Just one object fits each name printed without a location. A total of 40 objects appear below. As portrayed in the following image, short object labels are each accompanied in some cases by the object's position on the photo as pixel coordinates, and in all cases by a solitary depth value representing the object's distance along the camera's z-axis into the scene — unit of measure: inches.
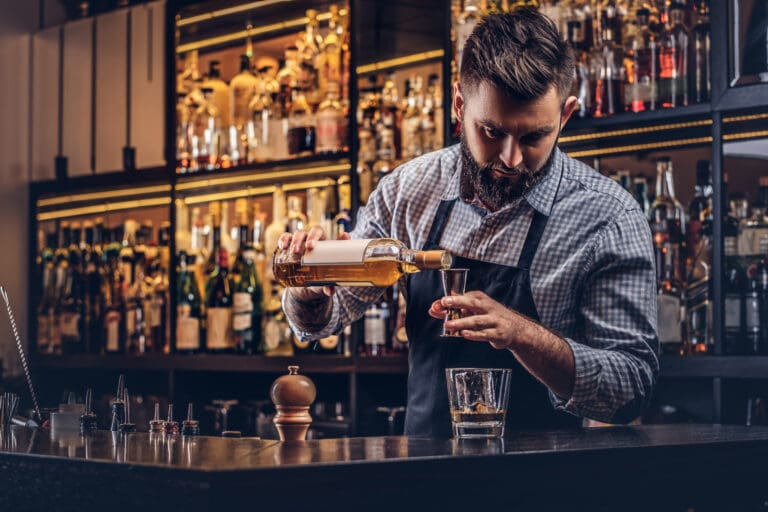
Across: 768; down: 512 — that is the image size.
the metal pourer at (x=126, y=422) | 69.7
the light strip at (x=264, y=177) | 140.3
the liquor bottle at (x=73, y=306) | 172.6
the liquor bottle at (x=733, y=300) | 106.2
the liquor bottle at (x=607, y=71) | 116.4
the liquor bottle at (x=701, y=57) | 110.1
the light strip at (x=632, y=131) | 109.7
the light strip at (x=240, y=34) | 151.0
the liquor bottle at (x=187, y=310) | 151.3
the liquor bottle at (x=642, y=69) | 113.3
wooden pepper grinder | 64.1
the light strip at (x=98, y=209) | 174.2
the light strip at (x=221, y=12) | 152.5
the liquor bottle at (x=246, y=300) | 146.2
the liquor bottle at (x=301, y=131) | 143.0
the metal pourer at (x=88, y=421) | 68.5
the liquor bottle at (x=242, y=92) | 153.8
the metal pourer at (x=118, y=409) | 70.3
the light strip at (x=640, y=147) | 114.3
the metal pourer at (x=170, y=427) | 67.5
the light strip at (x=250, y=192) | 146.7
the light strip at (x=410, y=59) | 137.7
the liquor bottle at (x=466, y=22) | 123.4
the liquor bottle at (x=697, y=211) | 112.7
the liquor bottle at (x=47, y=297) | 177.3
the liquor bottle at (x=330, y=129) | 138.9
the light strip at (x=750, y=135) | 108.9
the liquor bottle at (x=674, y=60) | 111.3
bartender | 75.9
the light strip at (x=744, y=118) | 106.3
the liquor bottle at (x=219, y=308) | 147.9
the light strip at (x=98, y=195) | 168.6
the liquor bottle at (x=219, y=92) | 157.6
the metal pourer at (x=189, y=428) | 66.2
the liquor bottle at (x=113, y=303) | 166.4
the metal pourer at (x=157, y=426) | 67.2
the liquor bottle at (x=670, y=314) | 111.3
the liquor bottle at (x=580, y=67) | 118.1
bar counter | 45.6
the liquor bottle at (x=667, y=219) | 115.6
